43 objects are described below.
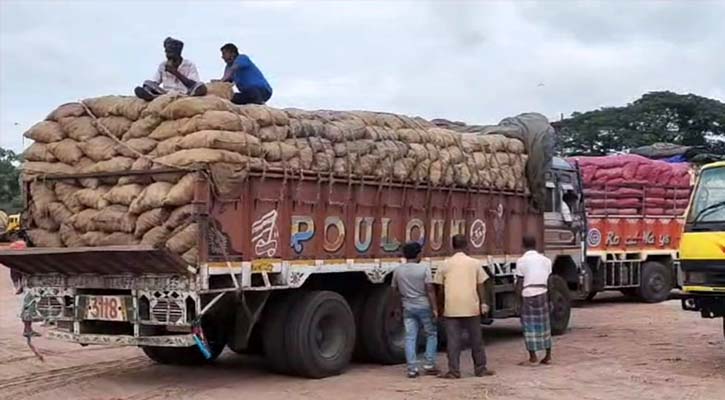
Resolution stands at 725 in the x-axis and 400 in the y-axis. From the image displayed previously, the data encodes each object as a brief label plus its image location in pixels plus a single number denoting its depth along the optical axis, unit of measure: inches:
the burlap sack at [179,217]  359.9
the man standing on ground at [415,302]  418.6
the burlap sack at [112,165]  385.1
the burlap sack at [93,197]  384.8
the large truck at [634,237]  759.7
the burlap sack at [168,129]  375.9
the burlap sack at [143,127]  384.2
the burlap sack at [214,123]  369.1
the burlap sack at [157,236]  364.2
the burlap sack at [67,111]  407.5
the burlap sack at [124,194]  375.6
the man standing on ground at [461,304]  413.7
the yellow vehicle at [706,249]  412.8
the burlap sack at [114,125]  394.0
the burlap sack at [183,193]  360.2
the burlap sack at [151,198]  364.5
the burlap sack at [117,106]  391.9
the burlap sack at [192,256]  358.3
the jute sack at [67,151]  401.1
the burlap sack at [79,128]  401.4
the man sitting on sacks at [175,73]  414.9
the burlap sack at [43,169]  402.9
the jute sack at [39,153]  409.4
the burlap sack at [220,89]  398.9
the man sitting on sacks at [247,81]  434.3
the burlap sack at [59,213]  397.4
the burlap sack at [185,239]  358.6
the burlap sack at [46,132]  409.6
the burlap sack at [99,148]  393.4
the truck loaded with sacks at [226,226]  365.4
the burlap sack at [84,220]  386.0
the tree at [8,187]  2097.7
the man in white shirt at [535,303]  450.9
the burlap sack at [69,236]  390.5
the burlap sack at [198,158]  362.6
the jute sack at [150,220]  364.8
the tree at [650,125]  1863.9
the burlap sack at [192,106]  372.8
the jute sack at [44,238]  400.5
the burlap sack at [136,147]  382.6
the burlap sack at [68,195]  395.5
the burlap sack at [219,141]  365.7
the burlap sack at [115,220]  374.3
